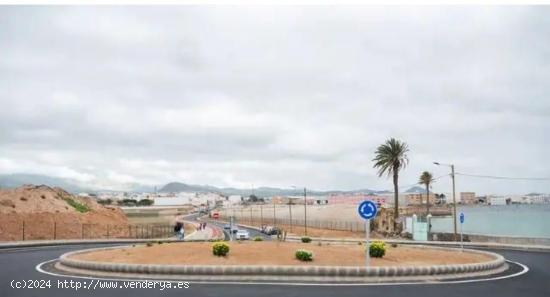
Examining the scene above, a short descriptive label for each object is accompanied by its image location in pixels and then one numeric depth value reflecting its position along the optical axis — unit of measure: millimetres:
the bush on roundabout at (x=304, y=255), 22344
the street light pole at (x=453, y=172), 53938
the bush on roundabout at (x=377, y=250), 24062
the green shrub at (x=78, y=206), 87188
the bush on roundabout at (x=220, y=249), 23047
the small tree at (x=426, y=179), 118106
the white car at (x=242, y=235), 68125
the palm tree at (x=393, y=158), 78375
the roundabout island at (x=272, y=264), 20031
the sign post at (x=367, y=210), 19656
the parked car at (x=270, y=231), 88500
